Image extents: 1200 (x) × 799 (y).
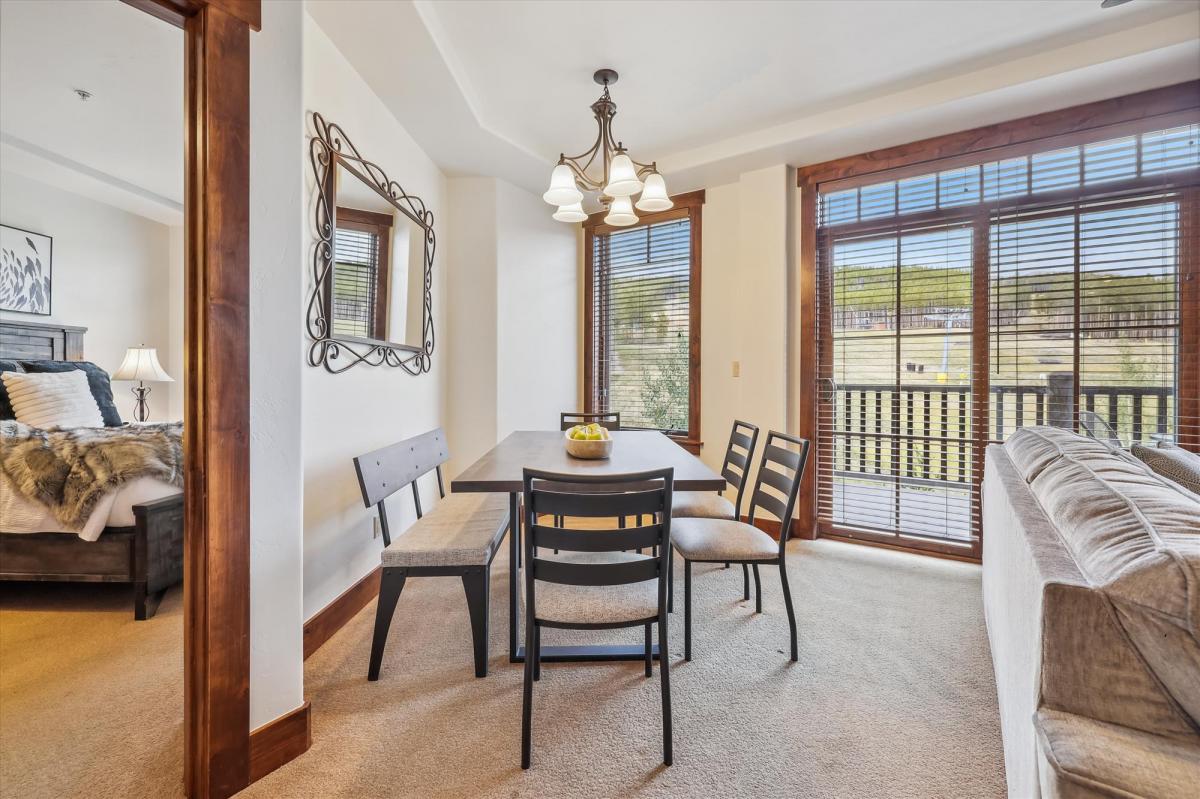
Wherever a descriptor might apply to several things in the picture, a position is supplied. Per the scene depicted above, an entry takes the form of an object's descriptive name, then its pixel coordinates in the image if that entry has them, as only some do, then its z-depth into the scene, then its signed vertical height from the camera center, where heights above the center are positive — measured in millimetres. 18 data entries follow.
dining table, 1748 -291
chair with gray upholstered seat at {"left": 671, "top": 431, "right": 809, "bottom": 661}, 2002 -596
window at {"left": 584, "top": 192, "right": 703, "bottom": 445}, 4043 +612
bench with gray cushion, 1870 -573
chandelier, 2209 +945
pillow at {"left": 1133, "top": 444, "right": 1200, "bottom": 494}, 1639 -232
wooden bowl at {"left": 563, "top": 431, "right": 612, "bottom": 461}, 2221 -241
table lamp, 3324 +174
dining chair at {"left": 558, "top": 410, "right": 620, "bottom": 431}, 3676 -216
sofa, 667 -378
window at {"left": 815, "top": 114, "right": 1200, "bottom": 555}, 2588 +450
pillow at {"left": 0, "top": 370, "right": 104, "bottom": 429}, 2867 -36
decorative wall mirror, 2189 +651
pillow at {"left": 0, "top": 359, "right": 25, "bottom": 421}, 2865 -80
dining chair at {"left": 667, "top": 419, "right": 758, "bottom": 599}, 2533 -554
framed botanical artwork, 3135 +776
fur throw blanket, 2330 -339
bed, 2371 -717
